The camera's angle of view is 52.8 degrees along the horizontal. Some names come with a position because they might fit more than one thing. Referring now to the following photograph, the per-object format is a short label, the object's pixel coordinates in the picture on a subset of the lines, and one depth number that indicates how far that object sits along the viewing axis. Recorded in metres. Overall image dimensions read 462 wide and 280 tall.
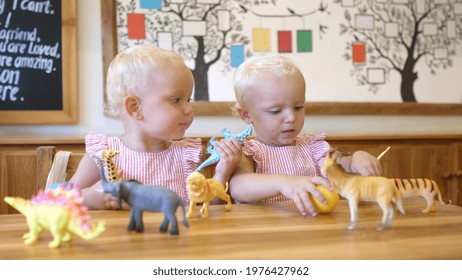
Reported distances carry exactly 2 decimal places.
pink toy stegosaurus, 0.61
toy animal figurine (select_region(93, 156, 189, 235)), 0.65
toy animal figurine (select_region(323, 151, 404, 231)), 0.71
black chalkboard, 2.34
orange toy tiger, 0.81
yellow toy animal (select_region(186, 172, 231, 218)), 0.78
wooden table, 0.57
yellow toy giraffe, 0.94
